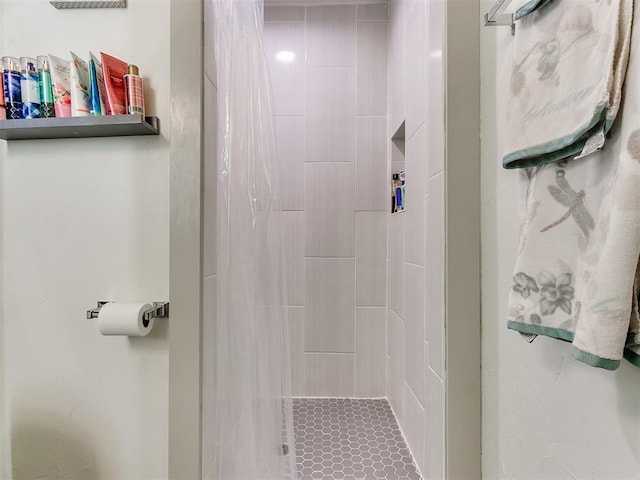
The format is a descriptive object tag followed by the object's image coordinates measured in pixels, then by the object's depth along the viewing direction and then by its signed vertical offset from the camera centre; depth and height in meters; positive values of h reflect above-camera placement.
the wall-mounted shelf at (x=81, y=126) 0.81 +0.28
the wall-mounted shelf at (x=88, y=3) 0.87 +0.62
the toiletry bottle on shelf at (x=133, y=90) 0.83 +0.37
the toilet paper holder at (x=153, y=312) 0.83 -0.18
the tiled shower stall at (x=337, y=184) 1.81 +0.31
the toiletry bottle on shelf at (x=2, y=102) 0.84 +0.35
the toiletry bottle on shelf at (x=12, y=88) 0.83 +0.38
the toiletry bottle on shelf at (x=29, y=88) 0.84 +0.38
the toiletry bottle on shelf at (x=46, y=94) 0.85 +0.37
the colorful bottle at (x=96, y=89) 0.82 +0.37
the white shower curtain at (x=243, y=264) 0.88 -0.06
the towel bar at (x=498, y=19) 0.64 +0.43
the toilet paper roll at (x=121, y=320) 0.81 -0.19
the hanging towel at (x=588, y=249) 0.36 -0.01
